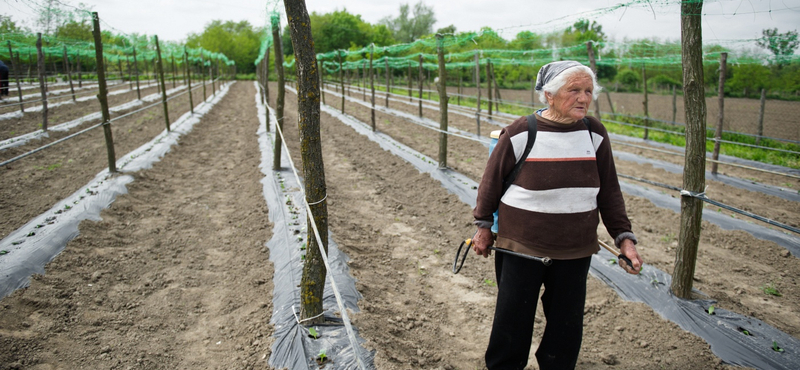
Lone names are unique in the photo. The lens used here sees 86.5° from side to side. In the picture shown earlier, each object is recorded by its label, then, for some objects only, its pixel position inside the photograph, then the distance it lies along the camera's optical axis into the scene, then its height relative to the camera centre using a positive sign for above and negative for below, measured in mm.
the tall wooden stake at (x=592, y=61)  7926 +833
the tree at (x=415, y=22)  64500 +12795
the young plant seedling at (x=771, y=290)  3639 -1572
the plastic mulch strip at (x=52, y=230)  3375 -1165
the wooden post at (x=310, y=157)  2473 -297
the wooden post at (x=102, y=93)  6500 +246
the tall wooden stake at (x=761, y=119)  9348 -298
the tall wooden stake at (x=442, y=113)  7078 -98
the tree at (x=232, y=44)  52781 +8112
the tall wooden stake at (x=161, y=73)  10325 +892
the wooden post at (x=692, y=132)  3021 -188
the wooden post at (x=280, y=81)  7156 +495
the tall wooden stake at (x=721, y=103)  7457 +43
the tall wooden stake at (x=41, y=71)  9195 +841
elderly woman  1857 -476
